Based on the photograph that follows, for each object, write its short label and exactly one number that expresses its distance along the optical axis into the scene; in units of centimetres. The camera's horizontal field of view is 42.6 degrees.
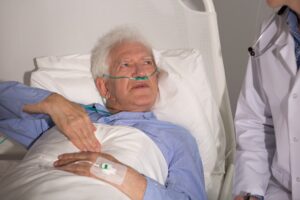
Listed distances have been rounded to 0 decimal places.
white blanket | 124
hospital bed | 178
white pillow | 177
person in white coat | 137
